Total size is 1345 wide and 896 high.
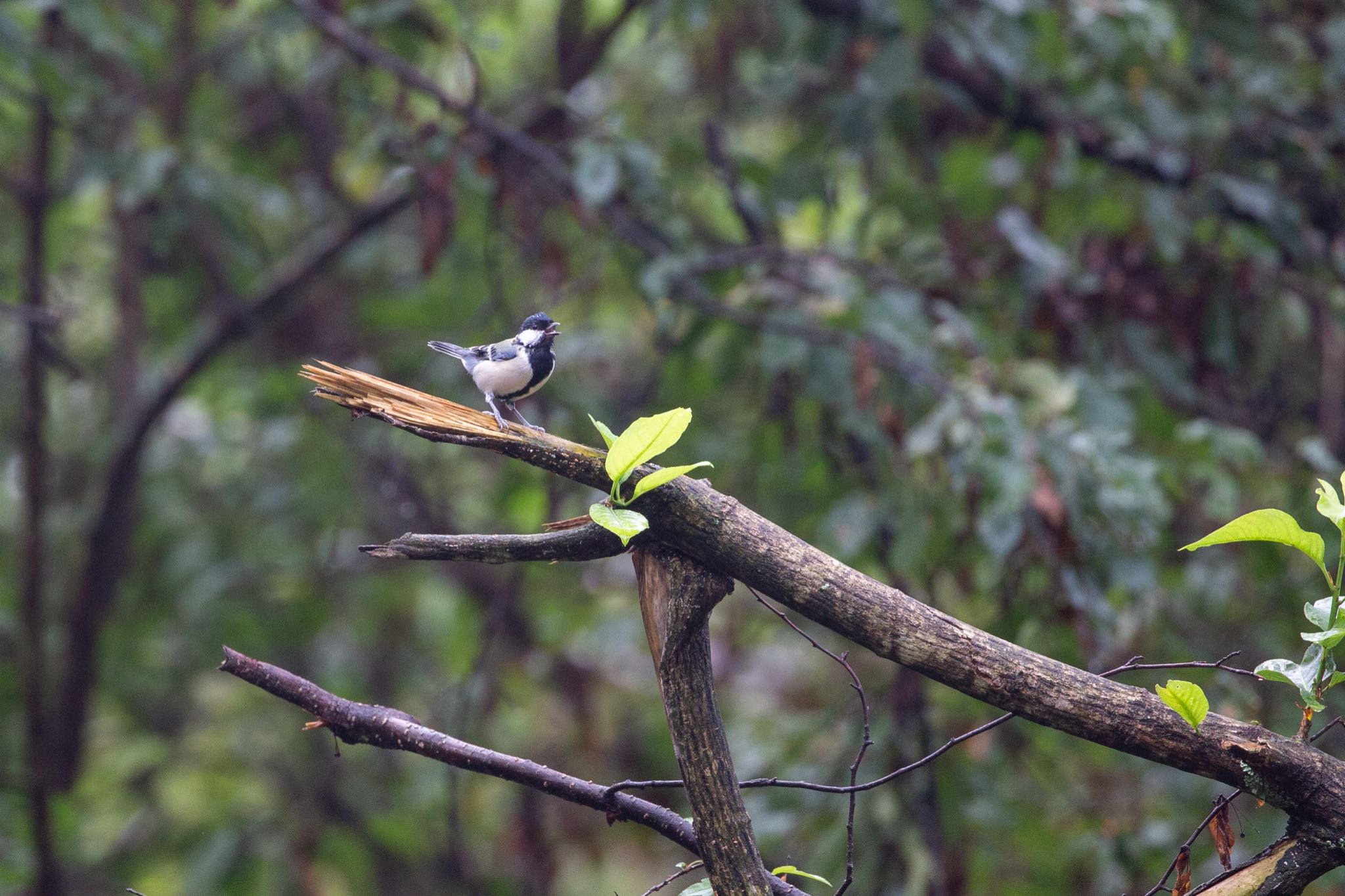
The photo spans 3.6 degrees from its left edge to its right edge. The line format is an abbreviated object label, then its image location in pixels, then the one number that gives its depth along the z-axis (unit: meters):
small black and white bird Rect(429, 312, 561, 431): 20.68
